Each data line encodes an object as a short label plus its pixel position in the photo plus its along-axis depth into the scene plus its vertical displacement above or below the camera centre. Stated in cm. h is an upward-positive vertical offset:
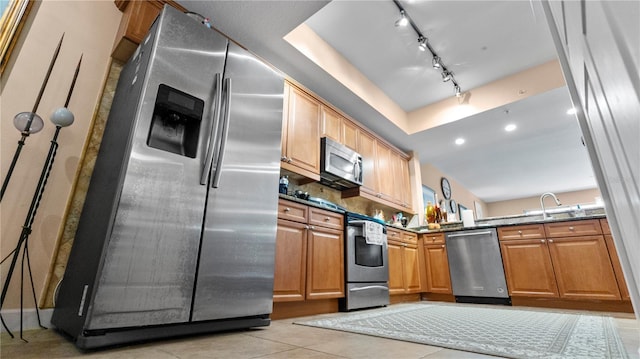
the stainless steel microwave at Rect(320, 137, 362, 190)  320 +117
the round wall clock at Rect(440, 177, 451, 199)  623 +179
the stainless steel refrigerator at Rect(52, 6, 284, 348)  129 +34
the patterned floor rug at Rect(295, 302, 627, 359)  126 -33
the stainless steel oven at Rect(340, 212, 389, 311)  275 +3
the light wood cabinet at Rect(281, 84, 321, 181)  288 +137
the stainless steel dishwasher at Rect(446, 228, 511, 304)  345 +6
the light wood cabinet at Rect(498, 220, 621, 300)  287 +11
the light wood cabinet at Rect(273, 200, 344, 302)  221 +12
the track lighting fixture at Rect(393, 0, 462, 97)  279 +241
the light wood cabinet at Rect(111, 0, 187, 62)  203 +168
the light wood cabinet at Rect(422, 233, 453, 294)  385 +9
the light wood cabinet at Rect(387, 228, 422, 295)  347 +10
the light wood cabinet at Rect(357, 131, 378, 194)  383 +146
